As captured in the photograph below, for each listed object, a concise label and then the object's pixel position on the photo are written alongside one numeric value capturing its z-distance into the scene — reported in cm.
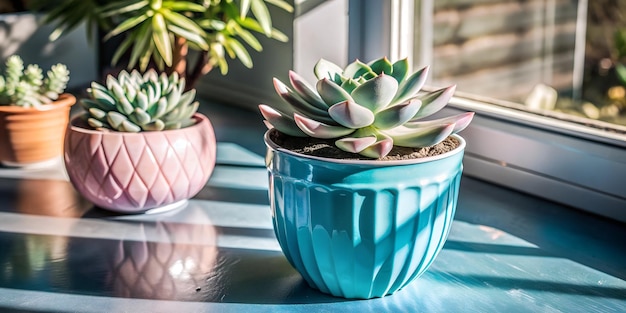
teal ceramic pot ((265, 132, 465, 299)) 62
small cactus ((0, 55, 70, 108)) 106
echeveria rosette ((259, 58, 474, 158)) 61
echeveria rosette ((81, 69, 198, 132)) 86
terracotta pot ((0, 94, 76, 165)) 107
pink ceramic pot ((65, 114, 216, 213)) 87
